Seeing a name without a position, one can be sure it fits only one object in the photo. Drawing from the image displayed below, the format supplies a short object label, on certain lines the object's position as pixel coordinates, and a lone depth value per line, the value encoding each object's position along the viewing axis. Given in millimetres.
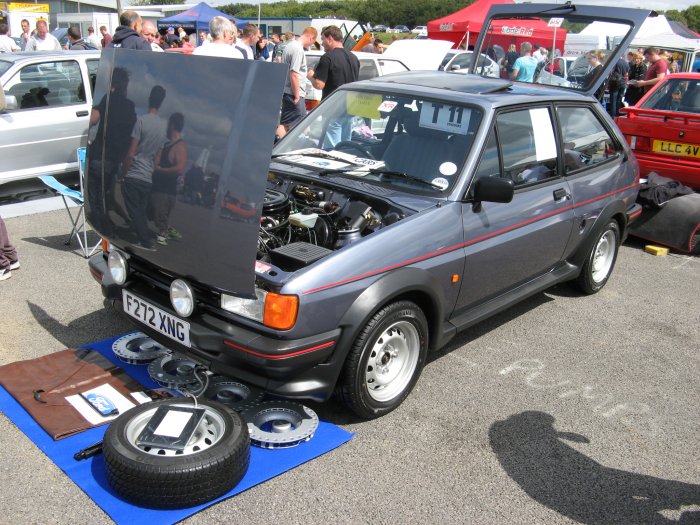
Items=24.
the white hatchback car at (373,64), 12679
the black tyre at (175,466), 2732
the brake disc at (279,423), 3301
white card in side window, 4562
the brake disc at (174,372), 3689
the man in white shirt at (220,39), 7078
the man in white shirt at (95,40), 16922
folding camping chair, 5737
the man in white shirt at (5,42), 13336
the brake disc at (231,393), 3621
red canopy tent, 21109
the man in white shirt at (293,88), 7867
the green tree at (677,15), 82200
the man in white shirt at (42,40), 13633
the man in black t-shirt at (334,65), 7824
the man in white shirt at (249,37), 9516
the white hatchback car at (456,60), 17172
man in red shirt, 12461
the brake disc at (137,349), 4000
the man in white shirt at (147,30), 8609
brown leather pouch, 3398
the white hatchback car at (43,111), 7645
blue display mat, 2791
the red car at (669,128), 7527
